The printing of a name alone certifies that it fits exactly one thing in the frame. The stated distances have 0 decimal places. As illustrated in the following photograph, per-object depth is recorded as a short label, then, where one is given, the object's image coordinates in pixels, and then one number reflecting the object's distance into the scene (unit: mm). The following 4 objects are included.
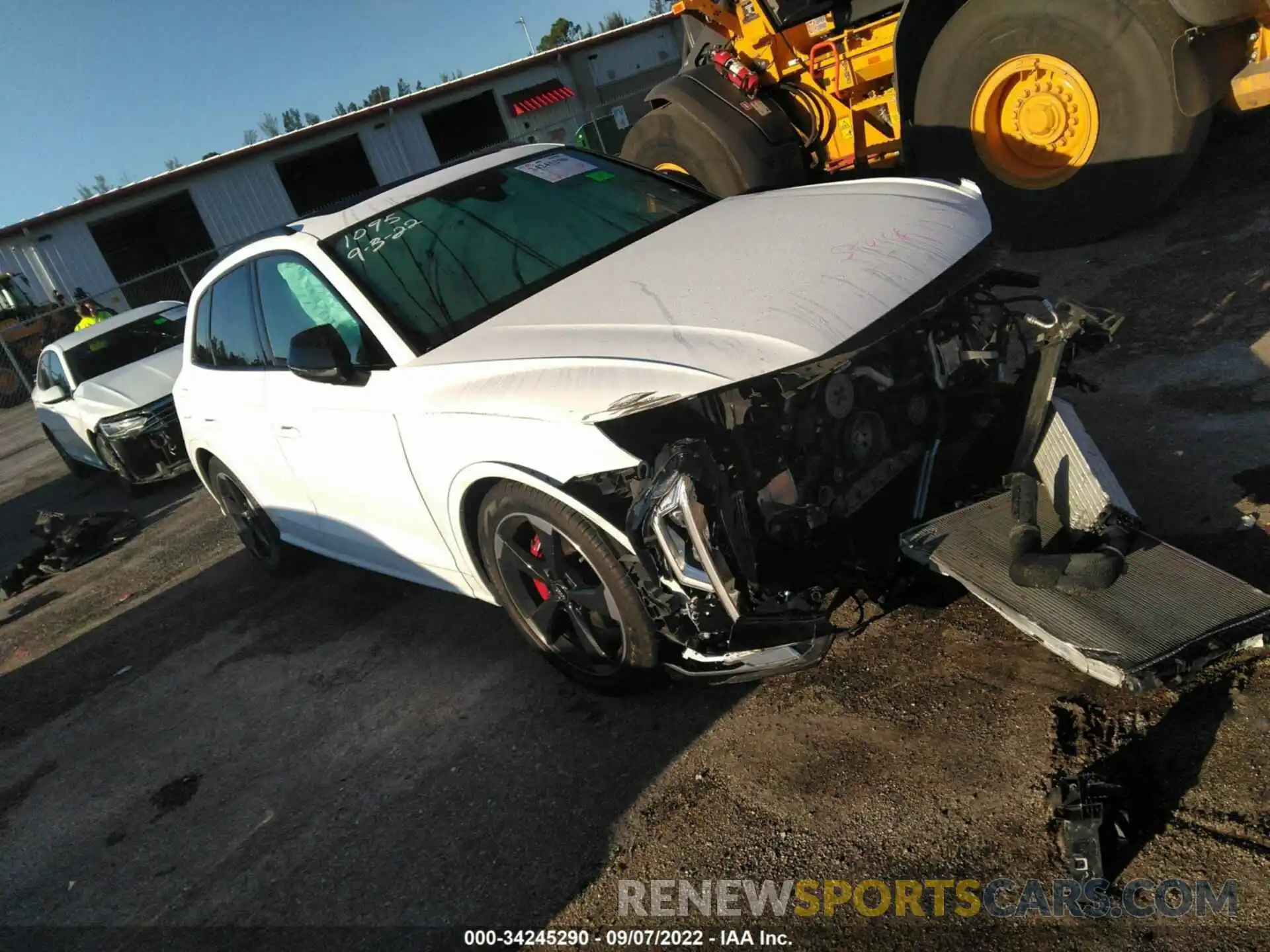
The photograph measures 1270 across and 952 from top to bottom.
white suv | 2756
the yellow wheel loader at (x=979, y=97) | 5258
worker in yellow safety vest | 13188
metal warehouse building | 23156
